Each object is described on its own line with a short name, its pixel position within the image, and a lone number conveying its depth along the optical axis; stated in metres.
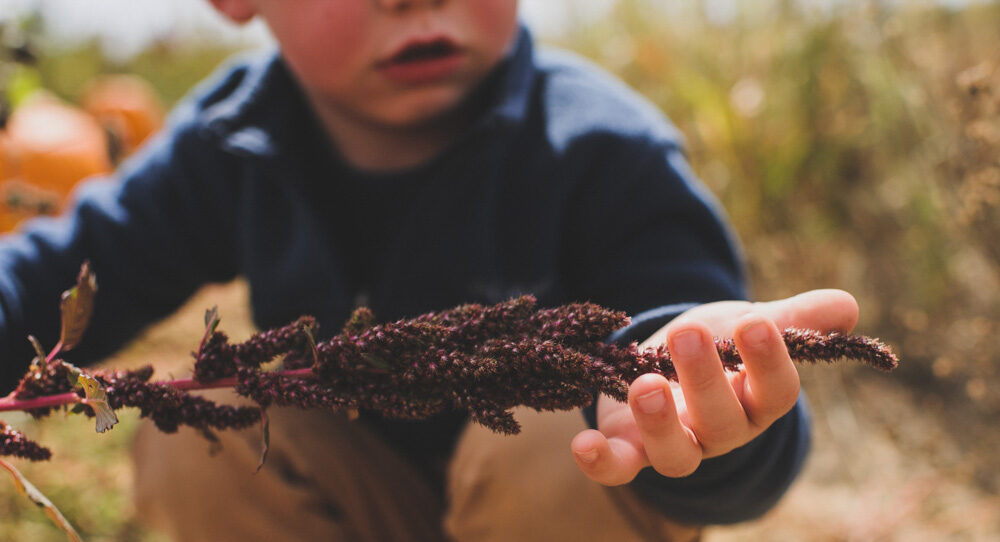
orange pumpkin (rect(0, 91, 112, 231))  1.10
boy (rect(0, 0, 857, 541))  0.74
